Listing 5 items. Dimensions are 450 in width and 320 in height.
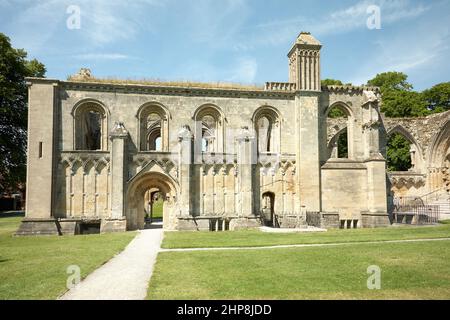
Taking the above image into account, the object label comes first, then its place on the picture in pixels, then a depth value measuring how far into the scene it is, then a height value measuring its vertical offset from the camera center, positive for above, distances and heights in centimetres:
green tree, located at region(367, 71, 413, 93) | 4696 +1258
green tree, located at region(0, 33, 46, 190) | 3019 +615
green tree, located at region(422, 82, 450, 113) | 4441 +1013
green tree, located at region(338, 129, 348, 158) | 4318 +406
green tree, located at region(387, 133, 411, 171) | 4022 +297
